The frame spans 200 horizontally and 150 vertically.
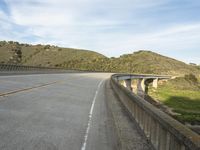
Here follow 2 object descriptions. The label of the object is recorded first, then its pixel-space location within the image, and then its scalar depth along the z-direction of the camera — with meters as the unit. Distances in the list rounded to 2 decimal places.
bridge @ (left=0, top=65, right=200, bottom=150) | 3.31
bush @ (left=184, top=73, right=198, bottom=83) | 72.07
